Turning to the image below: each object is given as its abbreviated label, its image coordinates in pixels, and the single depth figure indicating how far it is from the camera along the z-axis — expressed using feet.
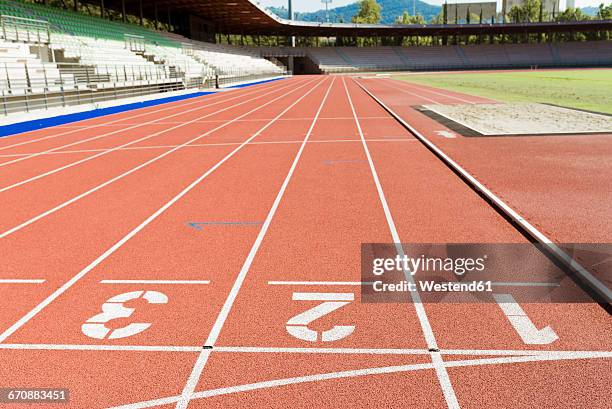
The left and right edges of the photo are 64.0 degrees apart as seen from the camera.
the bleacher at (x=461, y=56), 270.05
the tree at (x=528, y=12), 400.47
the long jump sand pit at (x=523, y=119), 39.83
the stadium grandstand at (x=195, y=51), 68.08
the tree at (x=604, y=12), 408.26
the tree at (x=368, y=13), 416.26
